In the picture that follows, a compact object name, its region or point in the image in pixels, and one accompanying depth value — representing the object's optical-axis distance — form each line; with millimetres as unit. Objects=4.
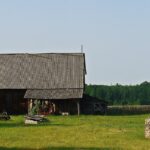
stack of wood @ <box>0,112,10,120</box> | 44834
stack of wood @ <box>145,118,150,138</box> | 27906
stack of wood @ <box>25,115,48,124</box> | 40188
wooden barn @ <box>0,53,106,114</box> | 57469
